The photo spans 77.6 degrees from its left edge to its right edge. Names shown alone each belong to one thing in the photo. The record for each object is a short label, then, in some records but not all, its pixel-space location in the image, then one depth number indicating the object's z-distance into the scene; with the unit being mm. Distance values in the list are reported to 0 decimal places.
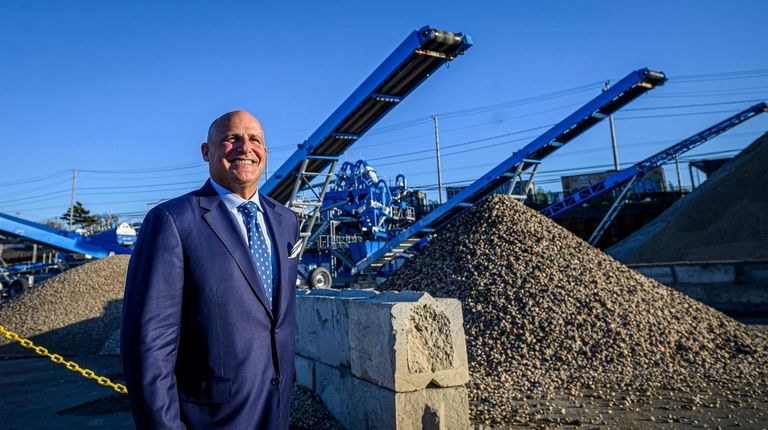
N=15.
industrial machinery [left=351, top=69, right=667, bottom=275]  13420
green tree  51688
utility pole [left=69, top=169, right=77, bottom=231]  45594
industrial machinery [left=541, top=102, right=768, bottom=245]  18281
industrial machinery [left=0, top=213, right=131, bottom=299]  15969
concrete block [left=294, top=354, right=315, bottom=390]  4561
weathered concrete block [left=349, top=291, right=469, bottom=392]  3023
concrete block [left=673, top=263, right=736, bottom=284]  9594
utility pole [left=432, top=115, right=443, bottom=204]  36469
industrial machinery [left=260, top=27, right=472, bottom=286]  9406
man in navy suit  1417
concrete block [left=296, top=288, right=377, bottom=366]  3828
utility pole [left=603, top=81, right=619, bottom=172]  29531
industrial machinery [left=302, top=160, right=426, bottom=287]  16234
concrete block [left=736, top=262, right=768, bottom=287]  9273
